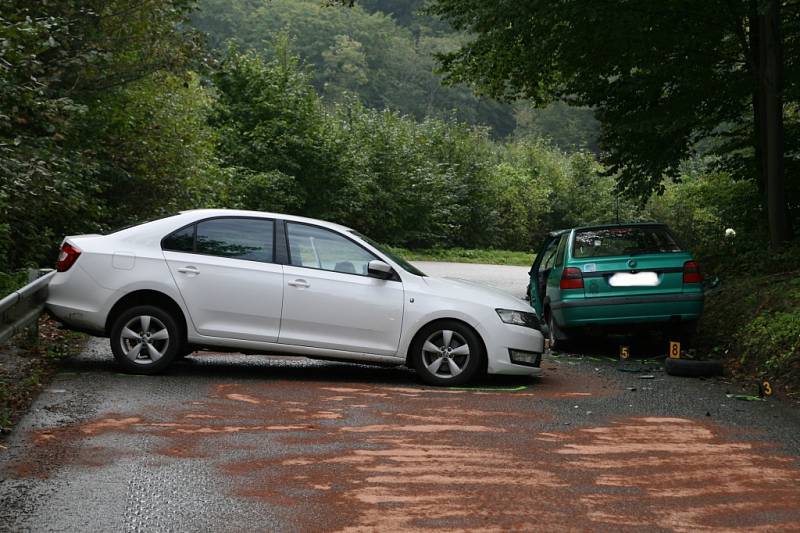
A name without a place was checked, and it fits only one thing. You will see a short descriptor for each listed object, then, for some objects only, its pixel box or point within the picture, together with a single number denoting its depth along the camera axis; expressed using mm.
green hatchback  13461
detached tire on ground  12141
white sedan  10711
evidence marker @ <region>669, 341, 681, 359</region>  13116
